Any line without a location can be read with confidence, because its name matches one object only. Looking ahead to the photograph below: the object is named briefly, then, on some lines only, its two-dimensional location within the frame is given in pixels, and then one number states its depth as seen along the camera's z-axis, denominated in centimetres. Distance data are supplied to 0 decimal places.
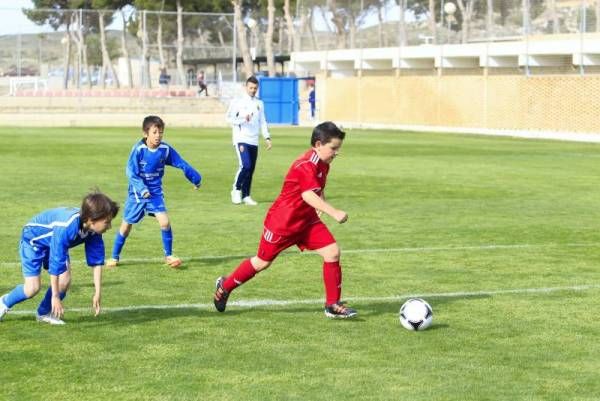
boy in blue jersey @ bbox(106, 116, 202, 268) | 1253
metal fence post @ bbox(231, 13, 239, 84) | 5638
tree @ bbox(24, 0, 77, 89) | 5319
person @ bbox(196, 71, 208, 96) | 5832
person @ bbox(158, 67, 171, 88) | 5737
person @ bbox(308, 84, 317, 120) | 6612
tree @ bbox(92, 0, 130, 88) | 5622
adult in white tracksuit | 1923
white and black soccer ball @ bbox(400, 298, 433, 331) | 899
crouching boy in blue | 829
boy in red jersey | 929
